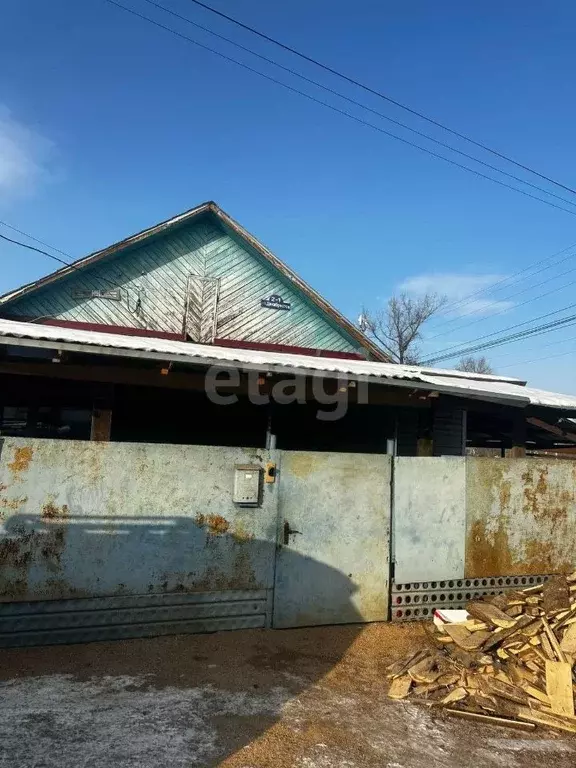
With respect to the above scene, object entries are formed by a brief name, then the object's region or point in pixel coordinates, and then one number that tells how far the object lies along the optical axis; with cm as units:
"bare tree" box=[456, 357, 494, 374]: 5701
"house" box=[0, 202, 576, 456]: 646
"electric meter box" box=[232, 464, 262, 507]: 547
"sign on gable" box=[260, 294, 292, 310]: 1399
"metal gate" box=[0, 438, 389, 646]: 480
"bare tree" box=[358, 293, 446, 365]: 4091
